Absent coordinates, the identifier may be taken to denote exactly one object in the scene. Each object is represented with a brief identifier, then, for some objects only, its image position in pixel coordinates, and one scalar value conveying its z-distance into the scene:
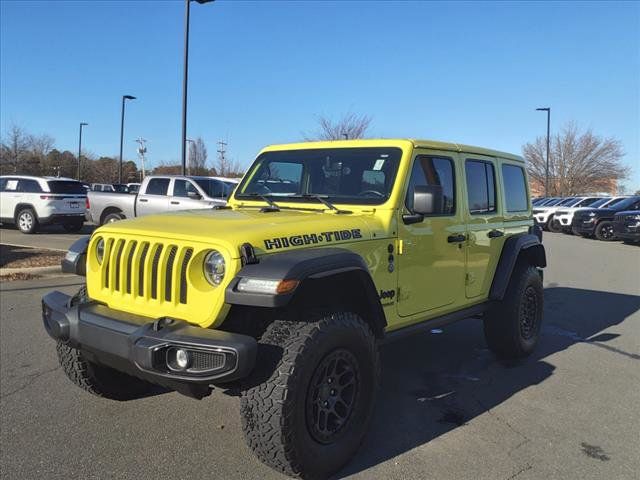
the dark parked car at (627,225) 17.62
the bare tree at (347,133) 28.89
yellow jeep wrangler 2.80
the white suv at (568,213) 22.55
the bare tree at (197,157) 37.31
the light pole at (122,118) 32.78
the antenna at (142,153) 58.38
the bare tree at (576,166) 46.28
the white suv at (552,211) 24.42
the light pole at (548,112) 36.62
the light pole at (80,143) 43.16
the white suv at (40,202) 15.84
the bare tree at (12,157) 41.06
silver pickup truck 13.74
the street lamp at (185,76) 14.34
